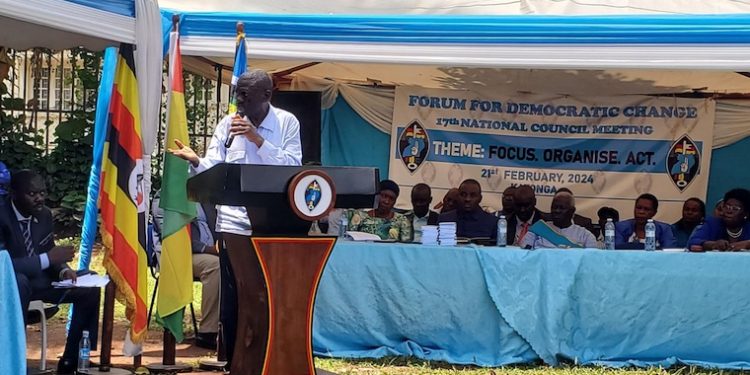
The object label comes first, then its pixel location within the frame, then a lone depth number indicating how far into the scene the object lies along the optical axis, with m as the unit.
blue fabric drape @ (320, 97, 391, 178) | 10.41
